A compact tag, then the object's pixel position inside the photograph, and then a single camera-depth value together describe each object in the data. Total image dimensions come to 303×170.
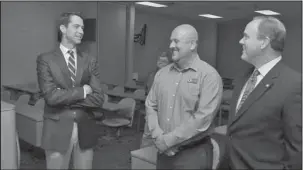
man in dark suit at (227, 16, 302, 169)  1.39
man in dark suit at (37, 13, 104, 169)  2.07
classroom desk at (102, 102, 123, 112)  4.57
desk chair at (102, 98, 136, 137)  4.66
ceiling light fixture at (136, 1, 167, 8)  8.04
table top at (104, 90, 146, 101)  5.37
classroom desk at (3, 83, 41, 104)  5.92
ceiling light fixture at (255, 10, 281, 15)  8.90
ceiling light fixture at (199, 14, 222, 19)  10.77
